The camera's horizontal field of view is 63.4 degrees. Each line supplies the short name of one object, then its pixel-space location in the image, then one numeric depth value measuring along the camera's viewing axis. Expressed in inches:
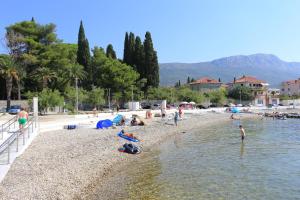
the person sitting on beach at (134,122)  1015.5
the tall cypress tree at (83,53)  1925.7
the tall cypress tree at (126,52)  2104.4
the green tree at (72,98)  1406.4
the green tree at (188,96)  2329.0
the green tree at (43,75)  1564.3
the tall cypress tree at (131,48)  2077.2
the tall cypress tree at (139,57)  2053.1
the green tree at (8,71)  1403.2
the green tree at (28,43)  1555.5
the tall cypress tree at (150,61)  2035.5
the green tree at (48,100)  1242.1
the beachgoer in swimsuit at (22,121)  595.2
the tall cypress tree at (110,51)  2238.9
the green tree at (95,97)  1644.4
